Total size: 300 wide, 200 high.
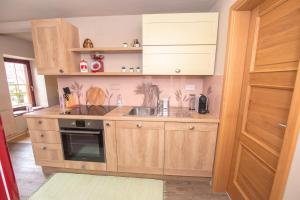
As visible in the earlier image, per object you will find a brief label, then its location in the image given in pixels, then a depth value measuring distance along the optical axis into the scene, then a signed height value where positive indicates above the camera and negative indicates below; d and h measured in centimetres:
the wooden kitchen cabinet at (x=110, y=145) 183 -83
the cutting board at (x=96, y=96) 245 -23
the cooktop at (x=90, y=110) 196 -41
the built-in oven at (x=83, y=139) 185 -78
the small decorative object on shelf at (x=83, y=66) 219 +25
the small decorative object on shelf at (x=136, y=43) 204 +58
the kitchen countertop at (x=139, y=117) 172 -42
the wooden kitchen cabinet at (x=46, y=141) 194 -83
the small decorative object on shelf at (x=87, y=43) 215 +59
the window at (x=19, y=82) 342 -1
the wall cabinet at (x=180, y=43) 177 +52
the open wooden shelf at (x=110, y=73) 202 +14
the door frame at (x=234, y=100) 92 -17
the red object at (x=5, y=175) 87 -60
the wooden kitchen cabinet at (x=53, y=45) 193 +51
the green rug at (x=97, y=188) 170 -134
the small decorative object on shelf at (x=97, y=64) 227 +29
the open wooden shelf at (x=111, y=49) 196 +47
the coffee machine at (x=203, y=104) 193 -28
